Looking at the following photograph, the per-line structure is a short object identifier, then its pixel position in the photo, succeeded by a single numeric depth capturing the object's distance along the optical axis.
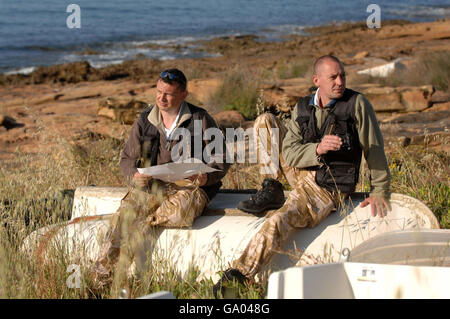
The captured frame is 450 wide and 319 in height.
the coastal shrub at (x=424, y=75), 11.06
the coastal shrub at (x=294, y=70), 14.62
